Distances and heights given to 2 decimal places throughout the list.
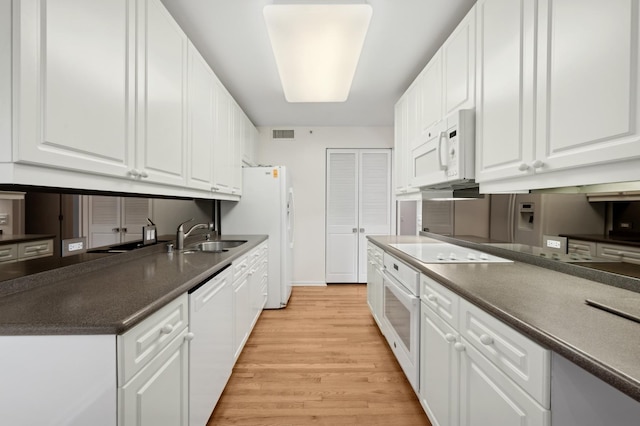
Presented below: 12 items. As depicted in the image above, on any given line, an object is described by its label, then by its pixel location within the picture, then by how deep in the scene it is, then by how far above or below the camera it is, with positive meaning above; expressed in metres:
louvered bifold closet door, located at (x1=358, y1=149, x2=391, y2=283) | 4.67 +0.22
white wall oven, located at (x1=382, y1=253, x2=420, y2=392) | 1.77 -0.72
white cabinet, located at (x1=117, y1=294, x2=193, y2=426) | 0.92 -0.58
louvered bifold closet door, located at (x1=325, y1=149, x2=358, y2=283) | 4.69 -0.02
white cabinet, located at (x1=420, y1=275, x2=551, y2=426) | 0.85 -0.57
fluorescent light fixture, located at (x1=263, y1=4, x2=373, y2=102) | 1.71 +1.14
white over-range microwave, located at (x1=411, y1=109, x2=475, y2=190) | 1.81 +0.39
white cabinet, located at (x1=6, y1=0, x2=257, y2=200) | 0.88 +0.44
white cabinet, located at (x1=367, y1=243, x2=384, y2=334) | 2.76 -0.73
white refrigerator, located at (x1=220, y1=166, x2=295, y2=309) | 3.64 -0.06
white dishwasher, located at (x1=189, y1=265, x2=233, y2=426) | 1.42 -0.75
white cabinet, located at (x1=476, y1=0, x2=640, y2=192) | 0.93 +0.47
